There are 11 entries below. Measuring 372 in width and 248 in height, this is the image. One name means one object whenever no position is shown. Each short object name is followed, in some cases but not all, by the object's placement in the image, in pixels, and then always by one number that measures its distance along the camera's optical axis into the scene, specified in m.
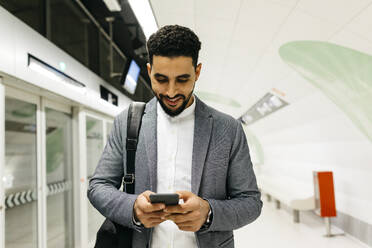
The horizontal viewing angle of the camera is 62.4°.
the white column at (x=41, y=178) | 3.72
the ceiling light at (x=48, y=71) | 3.38
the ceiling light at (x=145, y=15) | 3.78
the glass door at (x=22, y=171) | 3.50
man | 1.07
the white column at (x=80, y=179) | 4.92
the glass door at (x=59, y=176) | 4.43
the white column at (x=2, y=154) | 2.82
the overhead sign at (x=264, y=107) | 7.43
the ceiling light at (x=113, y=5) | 3.82
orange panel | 5.61
